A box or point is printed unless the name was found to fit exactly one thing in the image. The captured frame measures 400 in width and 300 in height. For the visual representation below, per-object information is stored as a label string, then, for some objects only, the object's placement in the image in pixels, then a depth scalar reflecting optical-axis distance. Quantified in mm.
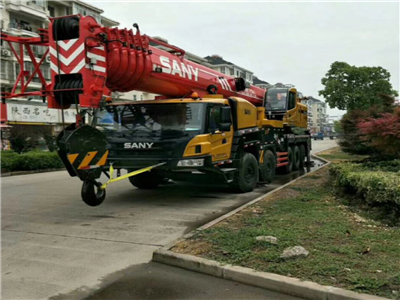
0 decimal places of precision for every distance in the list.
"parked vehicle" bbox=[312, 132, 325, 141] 86119
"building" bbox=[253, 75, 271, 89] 99425
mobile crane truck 6434
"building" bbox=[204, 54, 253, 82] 75375
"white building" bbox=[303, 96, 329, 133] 131125
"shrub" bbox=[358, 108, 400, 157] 7715
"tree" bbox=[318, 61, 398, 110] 28375
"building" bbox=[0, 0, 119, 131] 30672
